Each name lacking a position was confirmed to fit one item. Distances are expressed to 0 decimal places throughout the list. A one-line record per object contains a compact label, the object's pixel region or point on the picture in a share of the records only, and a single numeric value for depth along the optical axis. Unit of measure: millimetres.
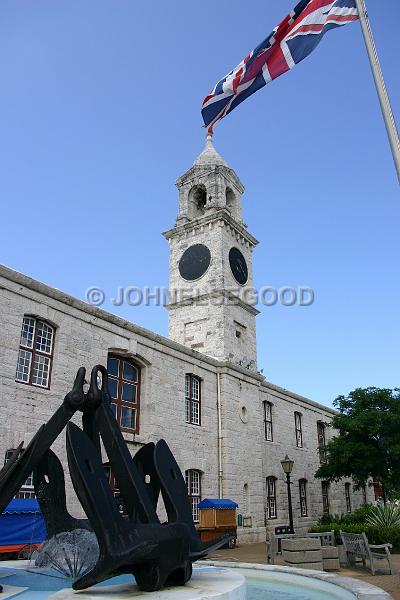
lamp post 16905
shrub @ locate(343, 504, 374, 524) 20688
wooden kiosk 18812
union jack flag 9211
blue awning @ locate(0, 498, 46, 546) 12594
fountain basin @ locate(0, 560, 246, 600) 5441
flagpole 7664
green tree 23953
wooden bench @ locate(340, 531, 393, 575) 10344
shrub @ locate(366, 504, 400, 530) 15539
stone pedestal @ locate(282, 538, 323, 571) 10516
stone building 15156
